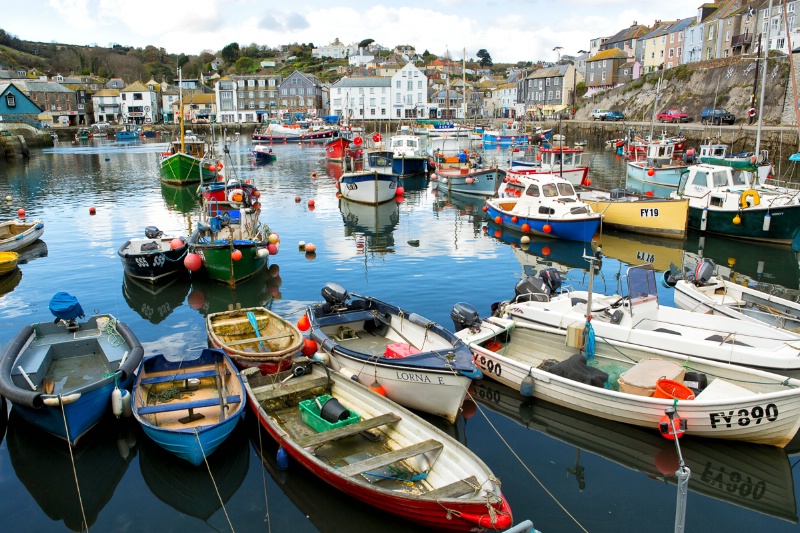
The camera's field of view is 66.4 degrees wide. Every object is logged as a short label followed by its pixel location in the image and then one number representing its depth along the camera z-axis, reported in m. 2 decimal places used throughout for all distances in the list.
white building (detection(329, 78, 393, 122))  111.50
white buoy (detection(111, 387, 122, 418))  10.30
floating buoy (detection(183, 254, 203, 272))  19.31
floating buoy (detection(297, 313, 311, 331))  14.12
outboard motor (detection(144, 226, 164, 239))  21.30
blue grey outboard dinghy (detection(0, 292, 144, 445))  9.71
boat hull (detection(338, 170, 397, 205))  34.34
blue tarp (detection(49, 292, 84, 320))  12.45
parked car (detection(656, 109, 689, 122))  67.00
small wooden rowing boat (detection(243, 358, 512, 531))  7.63
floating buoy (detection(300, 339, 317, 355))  12.72
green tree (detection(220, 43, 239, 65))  176.50
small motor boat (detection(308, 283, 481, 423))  10.36
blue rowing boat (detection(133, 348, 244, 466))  9.29
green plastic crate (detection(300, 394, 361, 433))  9.70
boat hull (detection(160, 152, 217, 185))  44.03
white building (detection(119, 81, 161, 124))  120.69
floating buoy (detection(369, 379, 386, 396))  11.11
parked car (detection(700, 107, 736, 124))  57.66
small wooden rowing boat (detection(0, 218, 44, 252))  23.73
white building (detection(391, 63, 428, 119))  112.06
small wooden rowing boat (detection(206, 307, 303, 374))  11.93
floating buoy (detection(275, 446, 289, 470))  9.45
